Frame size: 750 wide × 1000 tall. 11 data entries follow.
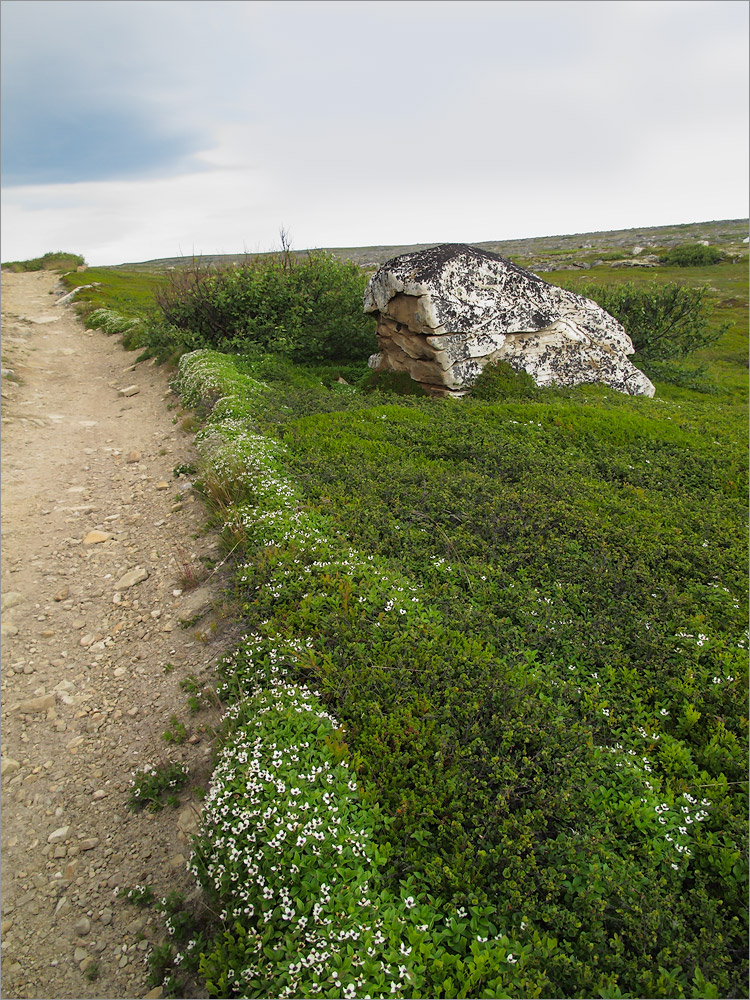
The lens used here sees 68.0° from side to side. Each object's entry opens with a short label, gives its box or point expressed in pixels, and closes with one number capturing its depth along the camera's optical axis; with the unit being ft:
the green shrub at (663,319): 71.51
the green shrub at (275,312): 65.16
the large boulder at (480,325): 52.24
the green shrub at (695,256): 218.38
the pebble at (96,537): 33.82
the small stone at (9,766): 20.44
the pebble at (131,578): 29.94
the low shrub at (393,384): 54.29
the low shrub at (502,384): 51.55
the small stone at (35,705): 22.82
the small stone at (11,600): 28.33
